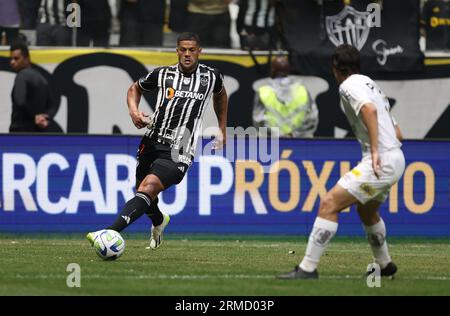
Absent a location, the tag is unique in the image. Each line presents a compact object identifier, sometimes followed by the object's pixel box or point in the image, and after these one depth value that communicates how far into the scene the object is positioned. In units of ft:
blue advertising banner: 54.13
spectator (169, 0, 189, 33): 64.95
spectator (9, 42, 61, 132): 57.21
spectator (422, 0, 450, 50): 67.10
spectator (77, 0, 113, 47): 64.75
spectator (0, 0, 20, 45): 63.72
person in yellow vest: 60.90
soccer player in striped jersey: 42.16
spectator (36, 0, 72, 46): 63.93
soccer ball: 38.06
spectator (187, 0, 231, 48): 65.26
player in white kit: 32.96
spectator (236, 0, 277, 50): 65.41
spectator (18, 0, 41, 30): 63.77
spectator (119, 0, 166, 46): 64.59
